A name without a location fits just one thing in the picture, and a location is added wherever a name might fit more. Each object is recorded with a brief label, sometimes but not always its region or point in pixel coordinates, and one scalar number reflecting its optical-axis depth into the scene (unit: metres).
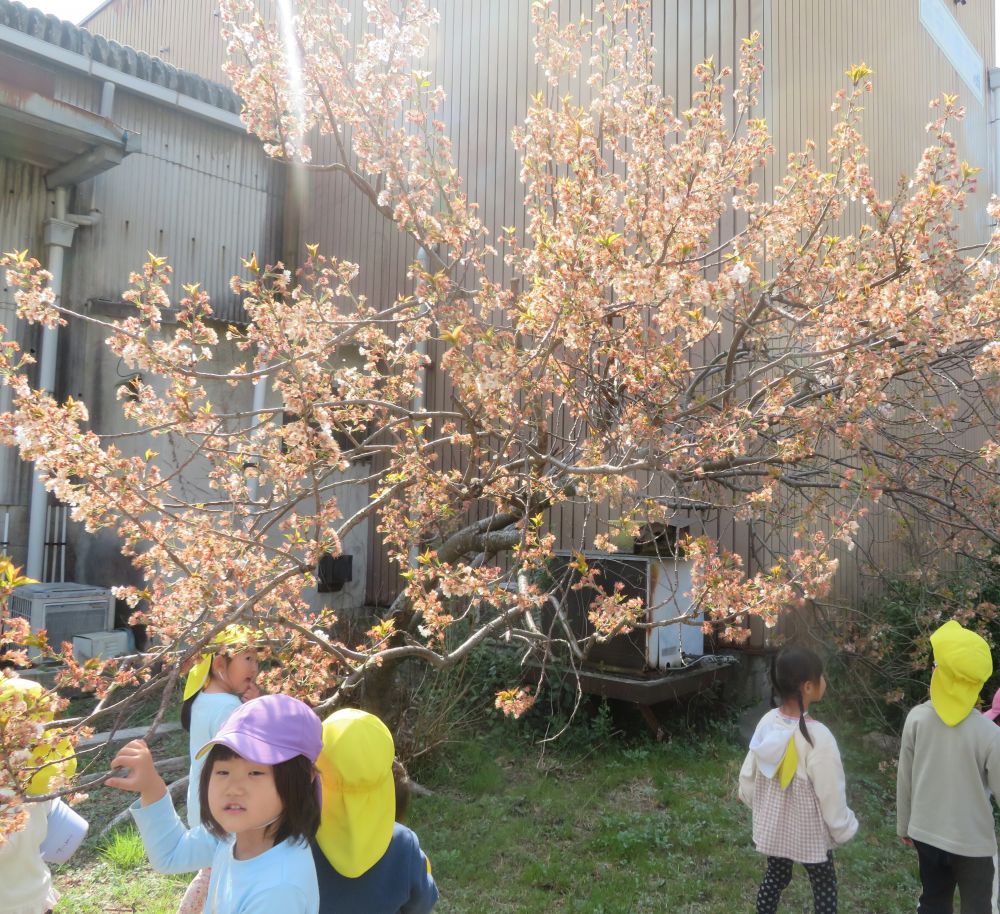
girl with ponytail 3.36
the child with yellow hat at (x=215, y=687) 2.74
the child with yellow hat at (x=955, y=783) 3.35
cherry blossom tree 3.48
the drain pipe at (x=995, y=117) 11.15
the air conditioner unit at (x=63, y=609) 7.00
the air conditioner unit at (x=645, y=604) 5.89
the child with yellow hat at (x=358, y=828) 2.04
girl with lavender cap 1.87
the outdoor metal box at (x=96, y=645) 7.12
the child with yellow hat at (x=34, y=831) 2.31
